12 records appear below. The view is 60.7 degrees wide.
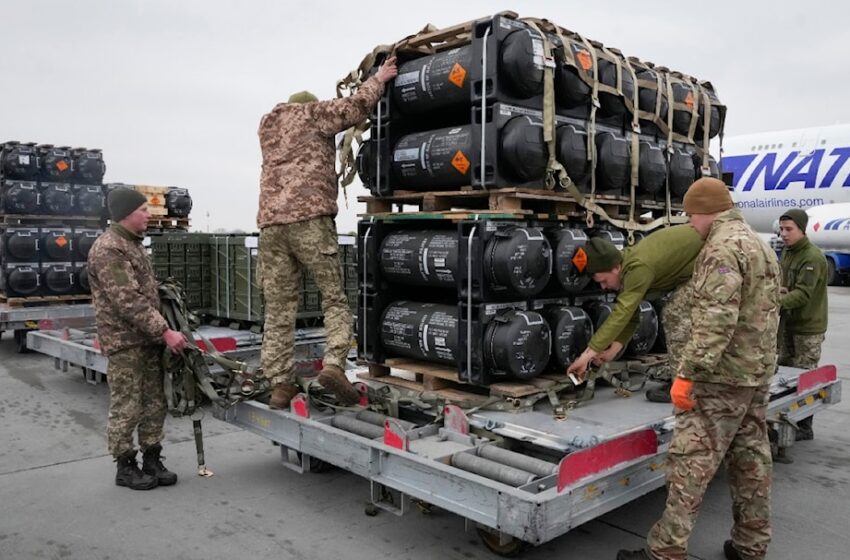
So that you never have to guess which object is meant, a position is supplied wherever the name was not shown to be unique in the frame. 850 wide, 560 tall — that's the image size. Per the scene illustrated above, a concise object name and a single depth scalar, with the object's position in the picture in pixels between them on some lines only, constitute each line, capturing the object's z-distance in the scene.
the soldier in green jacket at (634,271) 4.30
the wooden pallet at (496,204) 4.82
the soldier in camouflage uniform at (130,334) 4.95
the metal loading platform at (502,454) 3.42
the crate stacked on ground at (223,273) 8.98
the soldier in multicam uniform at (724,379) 3.56
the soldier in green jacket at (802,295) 6.29
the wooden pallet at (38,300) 10.84
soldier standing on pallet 5.16
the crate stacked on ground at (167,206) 14.10
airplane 21.91
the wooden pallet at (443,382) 4.80
